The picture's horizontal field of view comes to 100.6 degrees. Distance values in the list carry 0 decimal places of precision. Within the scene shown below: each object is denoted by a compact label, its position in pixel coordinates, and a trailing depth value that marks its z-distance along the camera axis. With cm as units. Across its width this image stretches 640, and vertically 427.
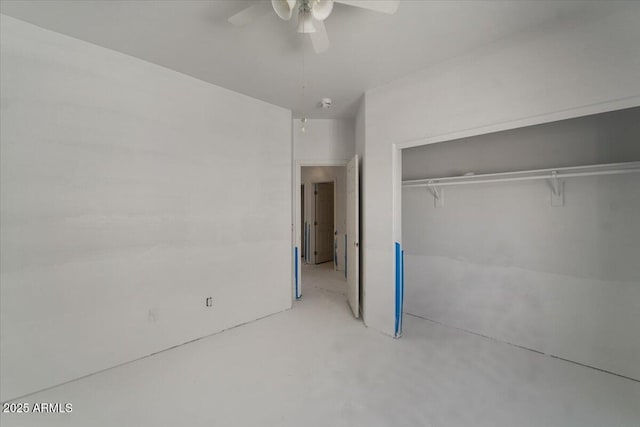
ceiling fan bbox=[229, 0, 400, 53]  141
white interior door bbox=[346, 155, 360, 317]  324
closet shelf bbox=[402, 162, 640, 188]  205
